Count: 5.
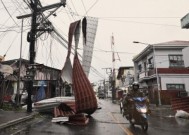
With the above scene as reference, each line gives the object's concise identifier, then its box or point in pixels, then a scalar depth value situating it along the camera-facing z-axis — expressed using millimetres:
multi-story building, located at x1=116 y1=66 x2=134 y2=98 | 60059
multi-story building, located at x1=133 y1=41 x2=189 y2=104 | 33506
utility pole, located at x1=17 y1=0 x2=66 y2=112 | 16719
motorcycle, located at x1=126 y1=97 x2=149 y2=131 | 9682
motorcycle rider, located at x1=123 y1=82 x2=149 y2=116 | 10688
